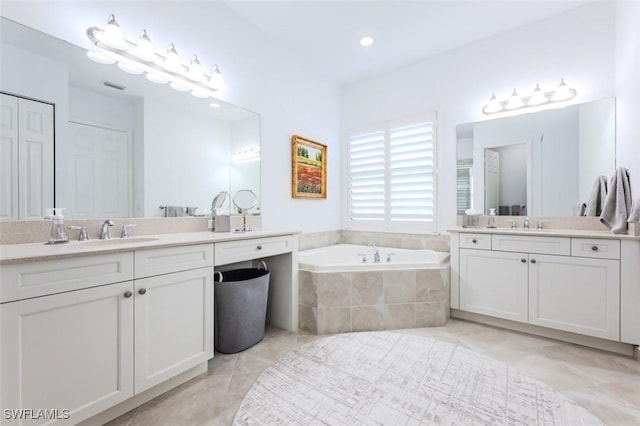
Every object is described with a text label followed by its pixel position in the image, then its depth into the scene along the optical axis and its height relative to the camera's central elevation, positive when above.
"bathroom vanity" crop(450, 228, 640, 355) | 1.96 -0.54
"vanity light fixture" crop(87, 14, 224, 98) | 1.70 +0.99
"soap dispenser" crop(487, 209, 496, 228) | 2.79 -0.07
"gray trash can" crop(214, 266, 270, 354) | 2.00 -0.72
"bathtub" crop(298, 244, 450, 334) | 2.36 -0.71
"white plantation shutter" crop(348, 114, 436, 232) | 3.21 +0.42
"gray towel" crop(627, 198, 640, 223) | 1.89 +0.00
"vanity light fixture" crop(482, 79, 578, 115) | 2.51 +1.04
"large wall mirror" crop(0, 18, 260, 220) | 1.53 +0.52
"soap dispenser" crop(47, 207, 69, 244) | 1.48 -0.08
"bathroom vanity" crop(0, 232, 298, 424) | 1.06 -0.49
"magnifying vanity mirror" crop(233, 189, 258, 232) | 2.46 +0.08
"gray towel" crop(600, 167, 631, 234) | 2.07 +0.07
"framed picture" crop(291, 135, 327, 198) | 3.11 +0.50
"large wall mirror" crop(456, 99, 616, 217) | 2.44 +0.49
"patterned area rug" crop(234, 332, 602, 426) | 1.38 -0.98
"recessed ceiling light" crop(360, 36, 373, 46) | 2.84 +1.71
